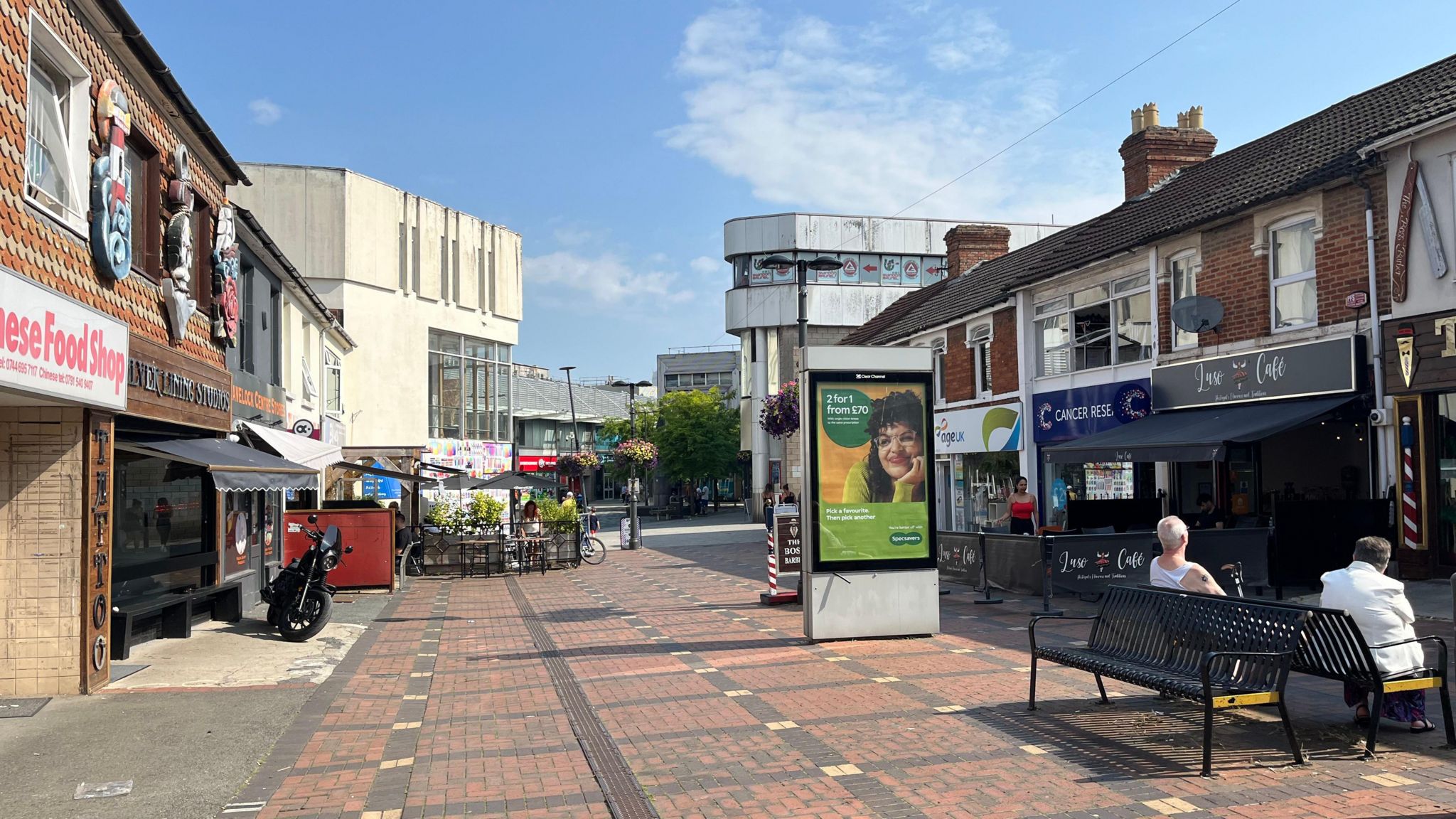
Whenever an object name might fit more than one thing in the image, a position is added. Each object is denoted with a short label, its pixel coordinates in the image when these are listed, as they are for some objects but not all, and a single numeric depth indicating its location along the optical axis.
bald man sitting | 7.95
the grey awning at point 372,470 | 20.39
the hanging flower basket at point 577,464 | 49.25
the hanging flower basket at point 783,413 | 31.33
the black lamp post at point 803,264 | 17.91
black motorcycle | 12.86
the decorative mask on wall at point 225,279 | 13.73
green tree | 69.75
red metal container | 19.09
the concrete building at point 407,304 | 38.44
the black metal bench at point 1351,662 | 6.54
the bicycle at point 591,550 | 27.25
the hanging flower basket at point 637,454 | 39.47
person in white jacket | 6.80
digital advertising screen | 11.70
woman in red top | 17.25
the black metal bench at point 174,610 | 10.64
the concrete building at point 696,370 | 118.19
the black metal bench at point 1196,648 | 6.39
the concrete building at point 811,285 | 54.28
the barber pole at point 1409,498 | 13.75
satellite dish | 17.38
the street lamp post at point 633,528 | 32.94
